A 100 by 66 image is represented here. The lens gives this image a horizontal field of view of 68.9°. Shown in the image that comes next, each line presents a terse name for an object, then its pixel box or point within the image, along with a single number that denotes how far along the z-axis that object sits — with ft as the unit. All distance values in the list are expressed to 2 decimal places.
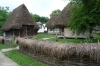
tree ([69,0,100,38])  26.81
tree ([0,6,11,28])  61.46
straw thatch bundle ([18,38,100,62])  12.33
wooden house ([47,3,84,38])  41.22
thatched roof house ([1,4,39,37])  46.77
